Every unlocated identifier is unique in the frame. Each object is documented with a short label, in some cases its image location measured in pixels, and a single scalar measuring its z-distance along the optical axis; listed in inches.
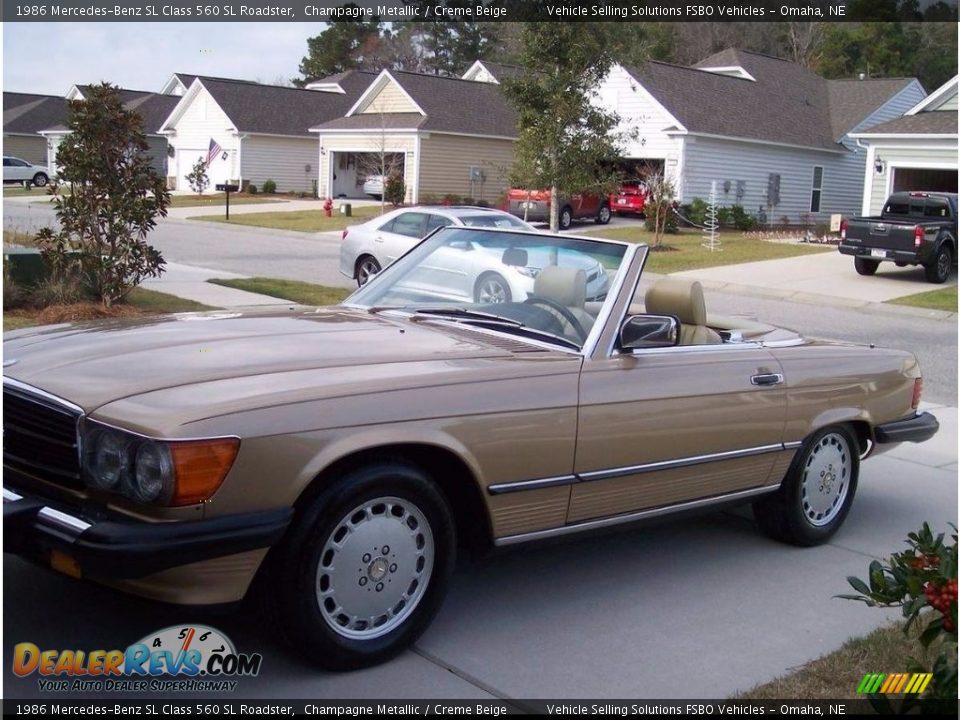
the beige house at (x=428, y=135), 1688.0
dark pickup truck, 907.4
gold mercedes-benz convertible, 137.9
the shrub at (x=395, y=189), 1624.0
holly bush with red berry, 114.7
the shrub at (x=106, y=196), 495.5
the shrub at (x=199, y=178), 1934.1
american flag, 1352.1
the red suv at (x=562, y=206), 1298.0
